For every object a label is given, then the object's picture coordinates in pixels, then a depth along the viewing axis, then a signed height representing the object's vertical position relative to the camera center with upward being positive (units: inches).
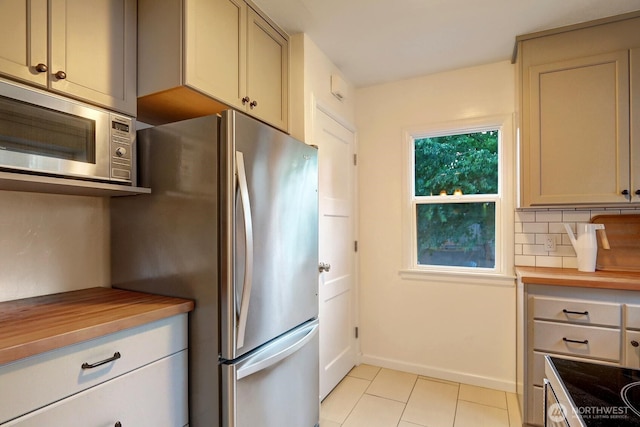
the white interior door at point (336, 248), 91.0 -9.7
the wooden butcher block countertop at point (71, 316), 33.7 -13.0
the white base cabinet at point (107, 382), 33.2 -19.9
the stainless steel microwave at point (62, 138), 41.3 +11.7
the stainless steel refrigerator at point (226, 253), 49.4 -6.2
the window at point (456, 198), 99.9 +5.9
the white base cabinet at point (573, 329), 66.4 -24.4
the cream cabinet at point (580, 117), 75.7 +24.5
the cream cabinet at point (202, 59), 53.7 +29.1
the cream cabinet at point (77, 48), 42.2 +25.0
